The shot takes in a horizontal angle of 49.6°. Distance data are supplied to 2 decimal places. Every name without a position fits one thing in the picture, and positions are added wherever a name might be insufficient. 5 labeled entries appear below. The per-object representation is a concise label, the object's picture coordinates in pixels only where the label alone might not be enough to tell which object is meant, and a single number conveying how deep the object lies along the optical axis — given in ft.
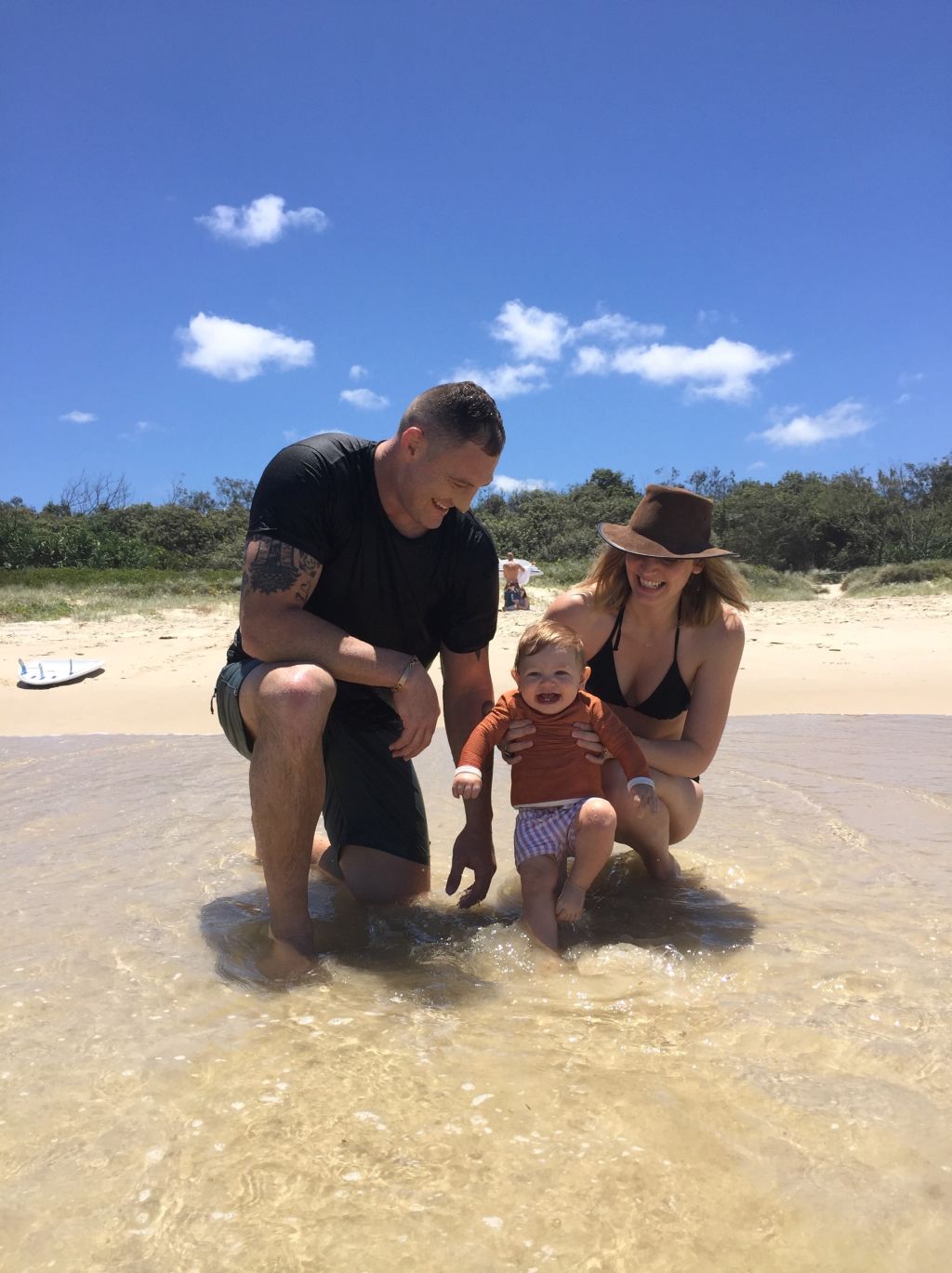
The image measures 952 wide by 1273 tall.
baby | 9.19
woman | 10.14
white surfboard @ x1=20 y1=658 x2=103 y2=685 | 24.39
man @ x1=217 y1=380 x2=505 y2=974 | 8.63
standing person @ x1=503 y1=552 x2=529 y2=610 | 46.01
